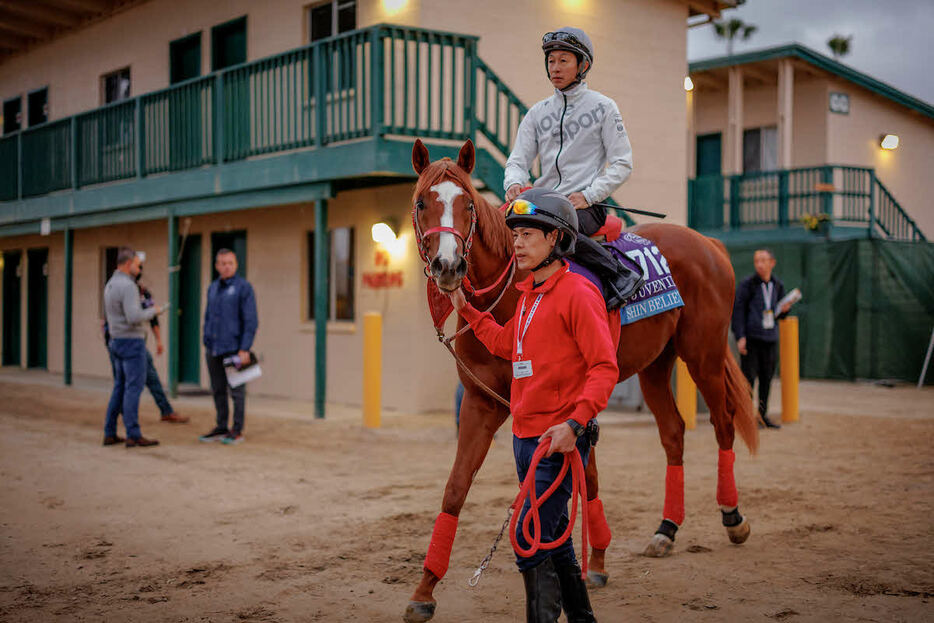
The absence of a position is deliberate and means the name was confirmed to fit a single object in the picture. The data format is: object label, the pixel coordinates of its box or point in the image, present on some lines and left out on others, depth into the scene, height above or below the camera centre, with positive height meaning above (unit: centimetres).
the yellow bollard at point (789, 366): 1120 -86
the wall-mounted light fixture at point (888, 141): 2131 +390
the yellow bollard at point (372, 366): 1015 -80
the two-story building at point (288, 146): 1115 +229
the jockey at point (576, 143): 454 +86
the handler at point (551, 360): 318 -23
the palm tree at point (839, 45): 5328 +1560
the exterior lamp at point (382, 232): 1174 +90
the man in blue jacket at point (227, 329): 930 -34
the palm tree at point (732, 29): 5788 +1837
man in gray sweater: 904 -58
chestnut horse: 391 -27
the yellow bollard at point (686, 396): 1017 -116
